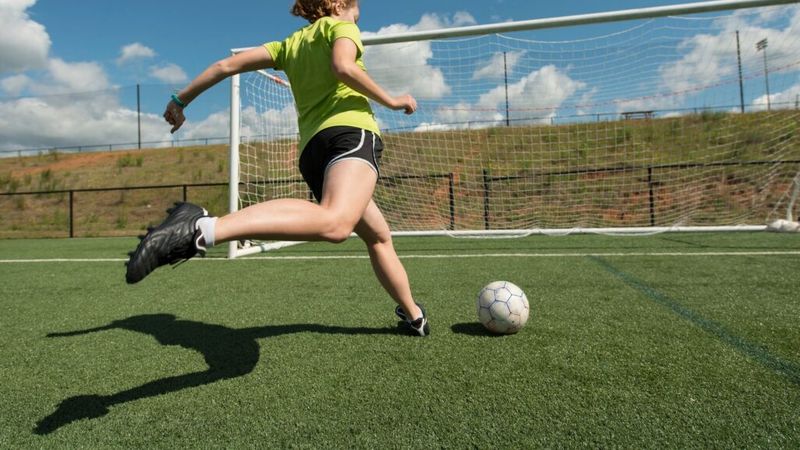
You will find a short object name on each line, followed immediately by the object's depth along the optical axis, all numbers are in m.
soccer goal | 6.78
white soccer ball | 2.55
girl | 1.51
